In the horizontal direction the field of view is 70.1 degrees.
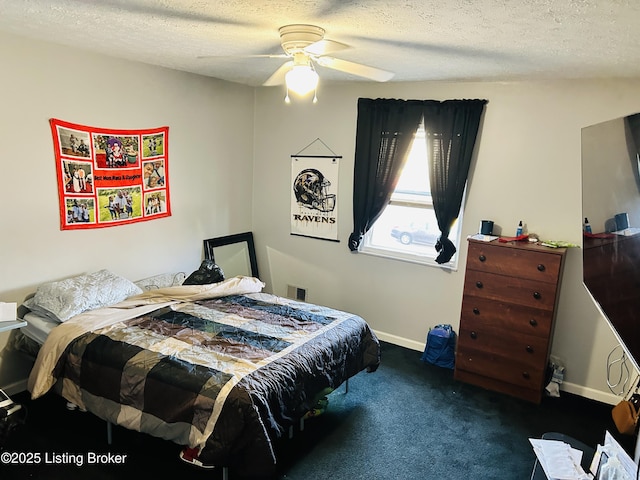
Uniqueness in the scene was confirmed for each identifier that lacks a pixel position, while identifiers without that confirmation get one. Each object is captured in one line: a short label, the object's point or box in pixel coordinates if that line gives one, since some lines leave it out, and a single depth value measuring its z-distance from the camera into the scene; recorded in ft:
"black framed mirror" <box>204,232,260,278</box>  14.24
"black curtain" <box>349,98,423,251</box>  12.37
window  12.72
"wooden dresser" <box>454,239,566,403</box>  10.30
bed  7.04
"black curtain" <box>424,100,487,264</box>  11.55
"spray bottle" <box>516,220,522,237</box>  11.25
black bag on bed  11.64
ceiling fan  7.06
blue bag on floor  12.17
